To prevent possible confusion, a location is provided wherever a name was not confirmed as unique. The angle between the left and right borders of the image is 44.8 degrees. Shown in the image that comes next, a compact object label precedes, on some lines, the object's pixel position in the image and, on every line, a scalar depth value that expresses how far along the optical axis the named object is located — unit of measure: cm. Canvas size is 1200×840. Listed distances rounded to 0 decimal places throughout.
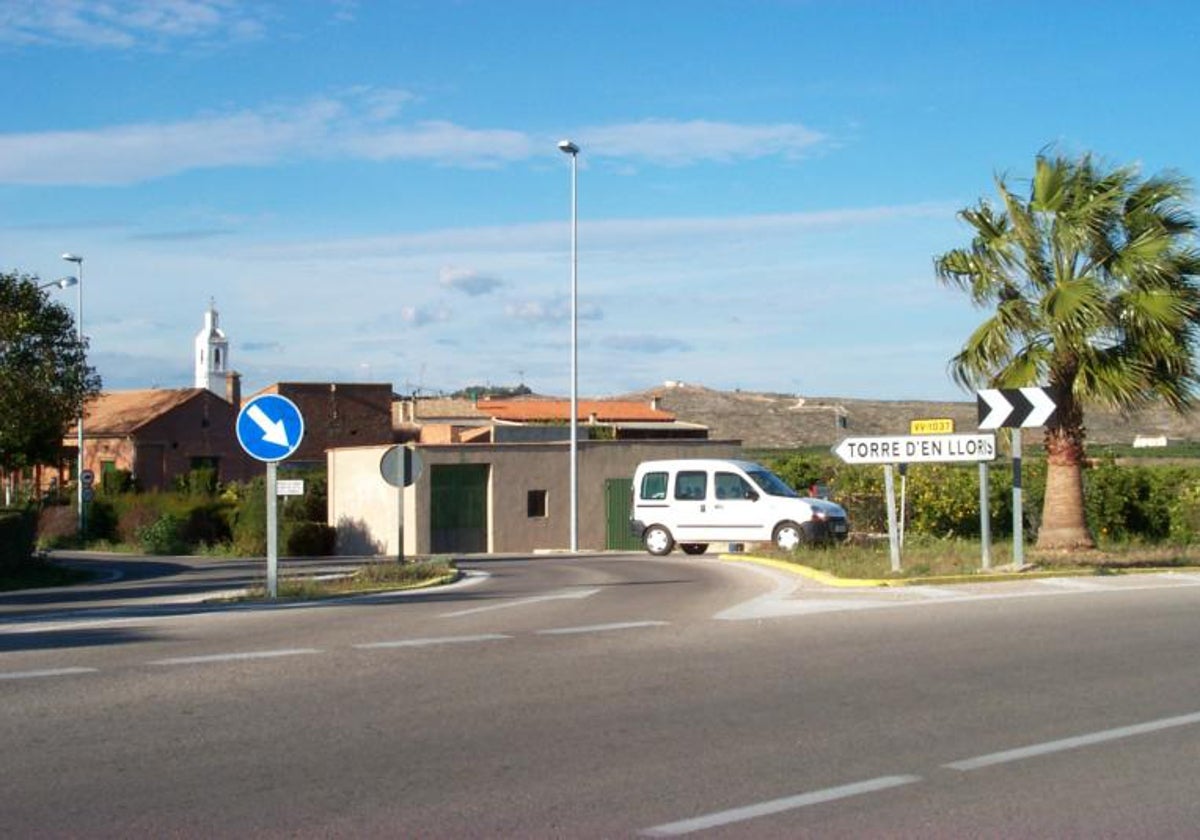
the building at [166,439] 6381
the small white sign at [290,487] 1995
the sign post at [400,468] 2241
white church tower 8756
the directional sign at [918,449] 1891
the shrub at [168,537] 4675
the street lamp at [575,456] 3897
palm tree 2081
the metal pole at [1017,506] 1909
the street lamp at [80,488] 5114
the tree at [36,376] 4356
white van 2766
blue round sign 1652
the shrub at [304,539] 4350
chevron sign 1905
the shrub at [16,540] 3009
